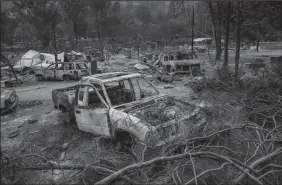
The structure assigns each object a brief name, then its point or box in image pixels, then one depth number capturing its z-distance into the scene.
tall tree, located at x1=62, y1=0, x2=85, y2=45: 40.62
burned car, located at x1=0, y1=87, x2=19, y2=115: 5.94
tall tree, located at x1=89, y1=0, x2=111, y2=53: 44.19
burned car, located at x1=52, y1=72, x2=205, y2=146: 4.32
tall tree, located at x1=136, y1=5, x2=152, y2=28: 63.06
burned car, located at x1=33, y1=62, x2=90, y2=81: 15.79
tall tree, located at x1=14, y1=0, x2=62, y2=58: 19.83
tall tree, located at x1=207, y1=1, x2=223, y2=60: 23.03
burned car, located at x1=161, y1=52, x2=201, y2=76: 15.30
